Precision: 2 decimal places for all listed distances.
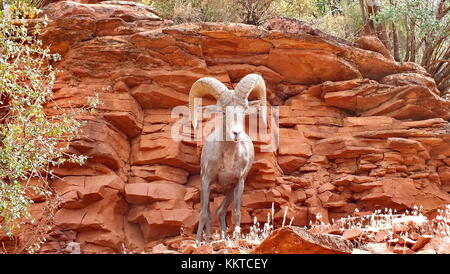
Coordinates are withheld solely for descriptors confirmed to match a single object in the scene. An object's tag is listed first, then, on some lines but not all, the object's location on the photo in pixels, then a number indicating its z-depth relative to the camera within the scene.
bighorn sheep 8.93
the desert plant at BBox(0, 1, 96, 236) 6.89
